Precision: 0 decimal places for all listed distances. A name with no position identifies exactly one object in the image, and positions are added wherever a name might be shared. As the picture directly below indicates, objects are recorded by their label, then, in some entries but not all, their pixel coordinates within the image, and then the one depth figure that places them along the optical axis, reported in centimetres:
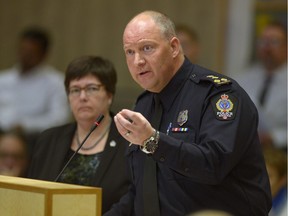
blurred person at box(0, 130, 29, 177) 1039
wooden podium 513
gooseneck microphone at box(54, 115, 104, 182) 581
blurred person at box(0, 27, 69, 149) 1213
